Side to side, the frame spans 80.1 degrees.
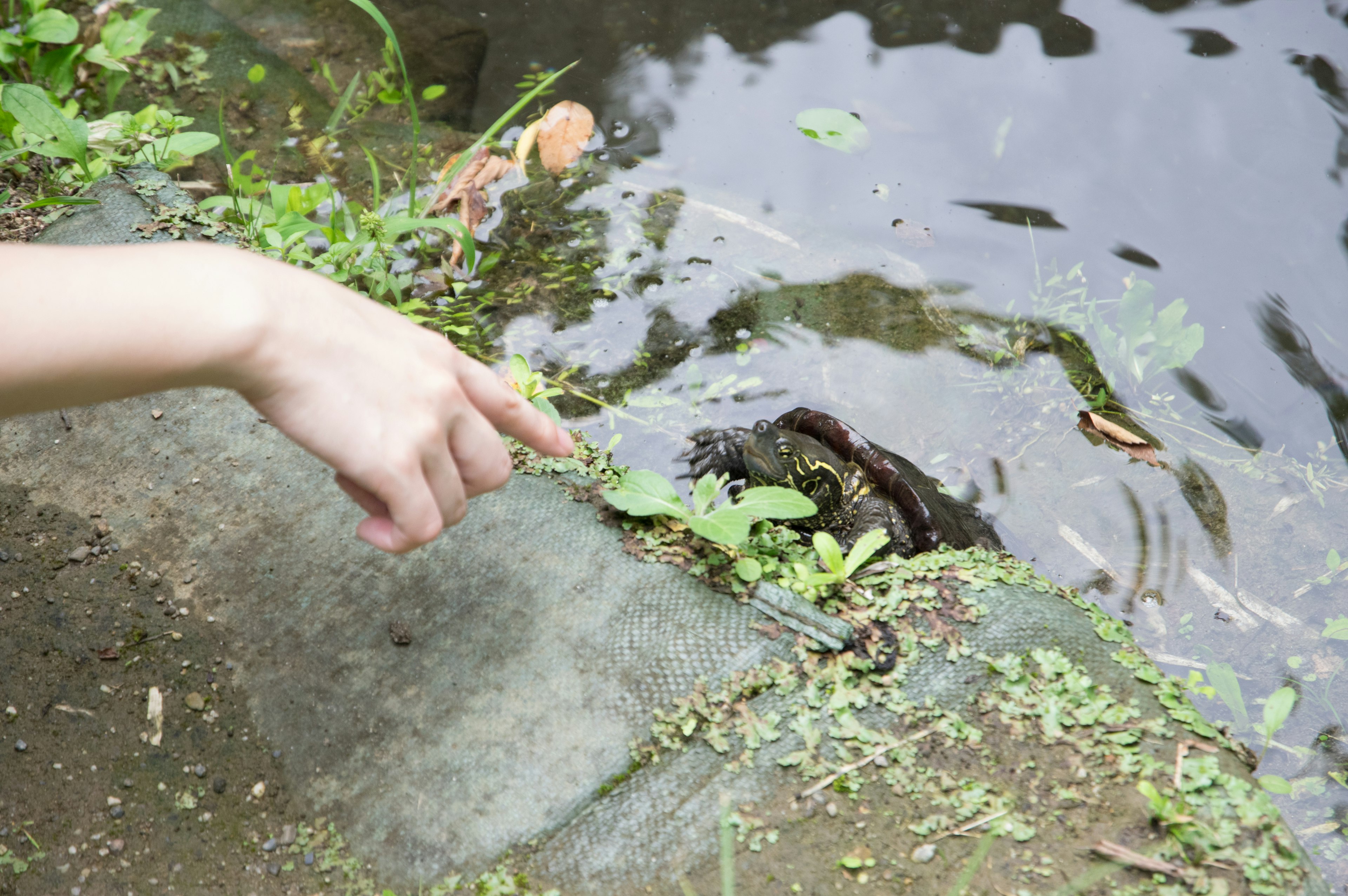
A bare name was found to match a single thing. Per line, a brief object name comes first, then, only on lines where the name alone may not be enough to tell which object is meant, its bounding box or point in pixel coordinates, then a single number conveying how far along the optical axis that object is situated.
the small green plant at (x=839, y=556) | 2.25
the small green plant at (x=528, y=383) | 2.76
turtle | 3.35
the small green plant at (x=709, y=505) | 2.21
